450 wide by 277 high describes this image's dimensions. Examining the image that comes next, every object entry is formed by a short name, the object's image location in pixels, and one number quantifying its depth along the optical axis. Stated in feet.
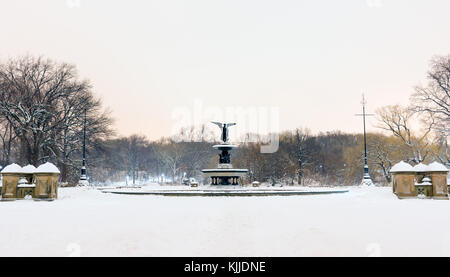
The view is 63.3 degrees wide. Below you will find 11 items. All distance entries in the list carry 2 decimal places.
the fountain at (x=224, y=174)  92.21
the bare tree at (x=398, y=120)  144.26
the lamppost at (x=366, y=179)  98.81
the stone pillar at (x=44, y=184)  62.69
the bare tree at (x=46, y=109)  111.96
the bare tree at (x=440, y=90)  114.62
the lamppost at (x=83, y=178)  103.77
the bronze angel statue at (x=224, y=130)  103.71
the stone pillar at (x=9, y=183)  62.13
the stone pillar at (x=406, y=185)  63.67
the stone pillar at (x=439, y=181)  62.28
